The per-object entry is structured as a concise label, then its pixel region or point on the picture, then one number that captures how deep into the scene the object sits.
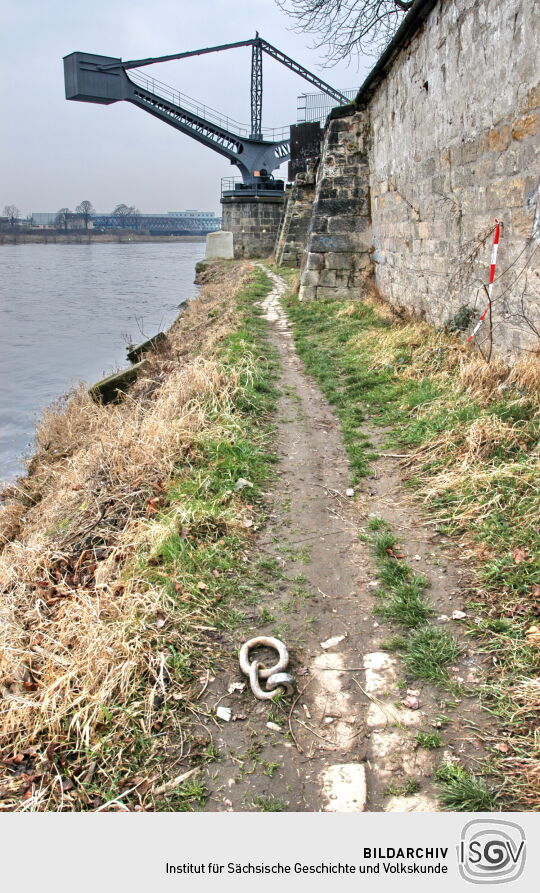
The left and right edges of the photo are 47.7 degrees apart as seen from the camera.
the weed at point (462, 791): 2.06
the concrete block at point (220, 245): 28.77
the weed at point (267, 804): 2.19
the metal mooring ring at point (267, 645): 2.76
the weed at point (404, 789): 2.18
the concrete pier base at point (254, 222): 28.36
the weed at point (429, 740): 2.35
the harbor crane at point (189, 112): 29.67
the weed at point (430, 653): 2.68
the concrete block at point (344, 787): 2.17
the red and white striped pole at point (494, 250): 5.22
